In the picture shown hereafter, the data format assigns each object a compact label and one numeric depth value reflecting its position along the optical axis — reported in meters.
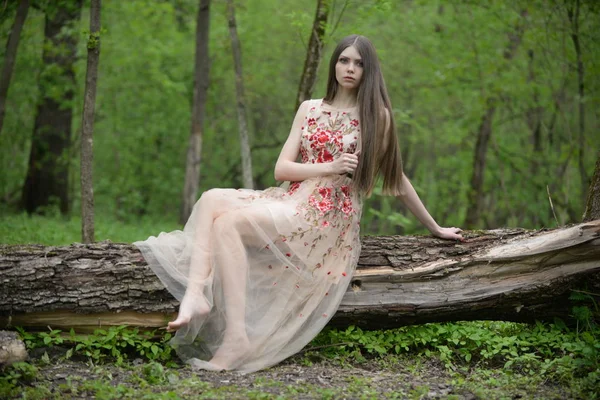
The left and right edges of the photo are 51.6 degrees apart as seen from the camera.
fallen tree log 3.85
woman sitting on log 3.88
